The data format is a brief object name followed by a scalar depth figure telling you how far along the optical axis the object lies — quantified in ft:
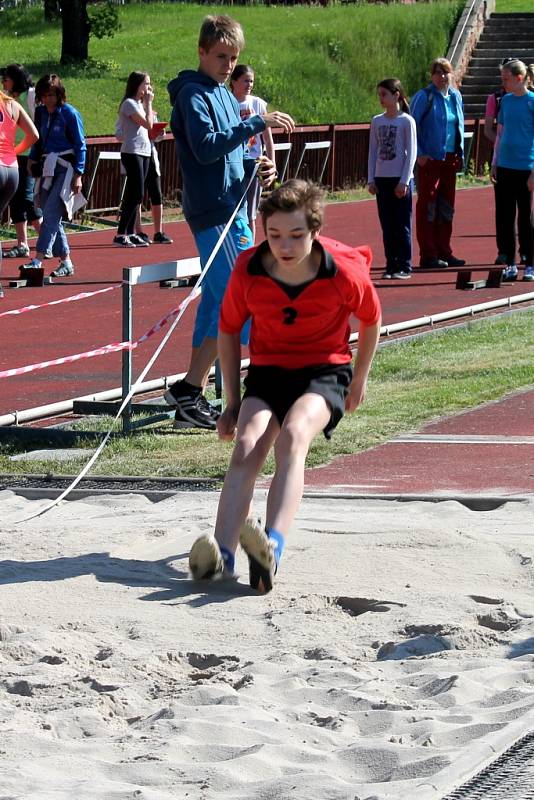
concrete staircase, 145.28
